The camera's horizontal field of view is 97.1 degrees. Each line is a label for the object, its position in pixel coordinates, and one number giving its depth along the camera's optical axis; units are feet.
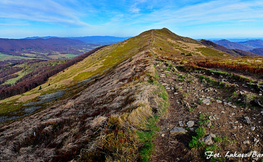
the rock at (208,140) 23.32
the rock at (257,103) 29.89
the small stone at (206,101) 38.24
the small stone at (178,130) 28.38
